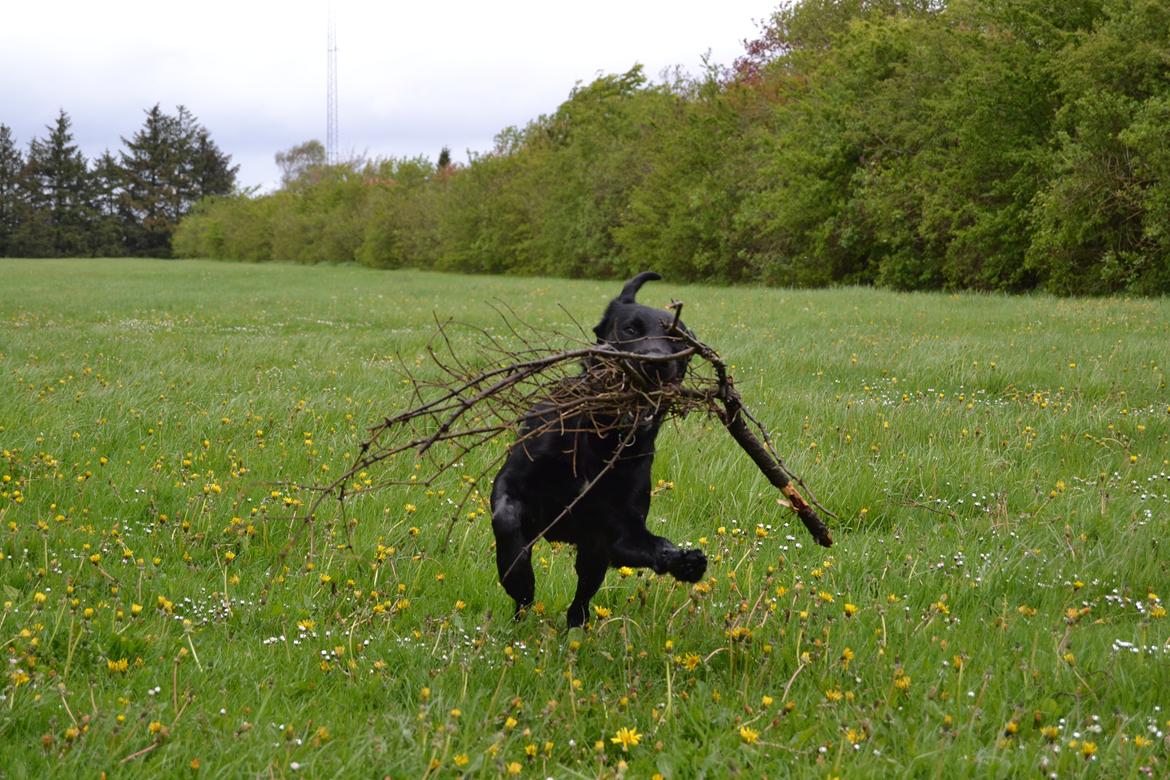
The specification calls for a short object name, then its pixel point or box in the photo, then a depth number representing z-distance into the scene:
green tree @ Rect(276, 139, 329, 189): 89.00
